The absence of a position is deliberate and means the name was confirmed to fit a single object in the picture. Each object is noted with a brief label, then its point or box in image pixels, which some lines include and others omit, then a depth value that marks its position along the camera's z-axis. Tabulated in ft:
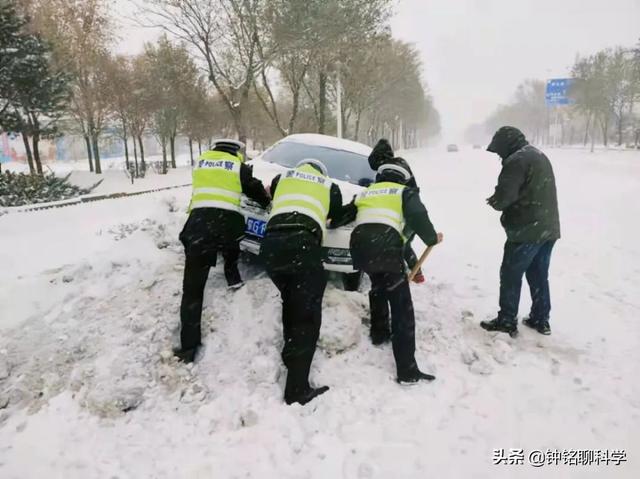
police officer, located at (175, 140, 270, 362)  12.05
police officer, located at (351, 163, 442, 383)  11.26
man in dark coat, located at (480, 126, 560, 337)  13.06
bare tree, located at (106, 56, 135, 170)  78.12
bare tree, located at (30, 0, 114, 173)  69.51
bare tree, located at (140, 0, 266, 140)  53.47
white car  13.66
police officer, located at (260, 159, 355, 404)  10.55
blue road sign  140.56
